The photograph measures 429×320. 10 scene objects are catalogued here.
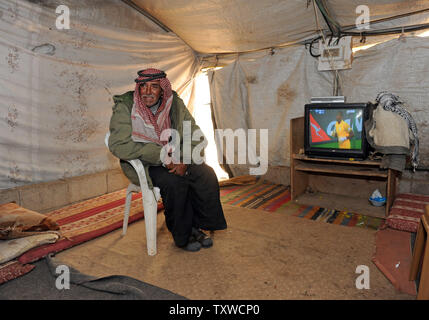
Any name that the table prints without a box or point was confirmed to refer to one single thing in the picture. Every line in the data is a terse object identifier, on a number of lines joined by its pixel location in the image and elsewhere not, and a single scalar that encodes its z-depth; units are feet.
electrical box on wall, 11.16
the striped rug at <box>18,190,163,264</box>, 7.45
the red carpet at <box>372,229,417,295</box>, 6.04
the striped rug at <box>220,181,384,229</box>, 9.59
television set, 9.82
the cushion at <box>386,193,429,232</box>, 8.48
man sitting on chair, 7.20
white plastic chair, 7.29
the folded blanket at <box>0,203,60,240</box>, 7.23
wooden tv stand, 9.97
